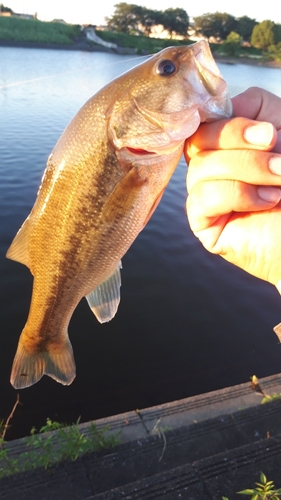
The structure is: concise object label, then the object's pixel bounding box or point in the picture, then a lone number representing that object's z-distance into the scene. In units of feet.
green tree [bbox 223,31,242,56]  208.95
